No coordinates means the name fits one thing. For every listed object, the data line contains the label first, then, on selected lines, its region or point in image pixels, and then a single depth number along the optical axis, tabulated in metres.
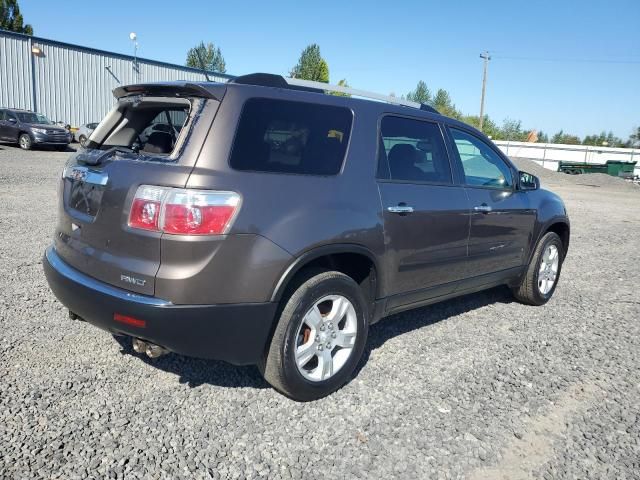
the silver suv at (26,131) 22.56
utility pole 51.51
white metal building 28.06
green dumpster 34.97
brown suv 2.71
